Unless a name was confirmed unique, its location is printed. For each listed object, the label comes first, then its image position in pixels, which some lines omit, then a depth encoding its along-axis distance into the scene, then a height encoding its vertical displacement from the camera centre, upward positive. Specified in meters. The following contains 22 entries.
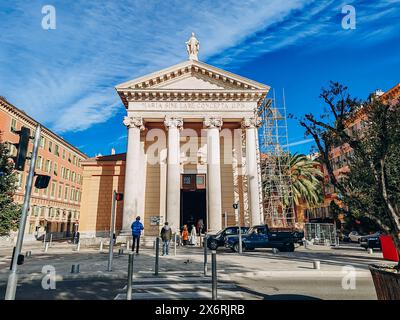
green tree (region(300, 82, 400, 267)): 4.98 +1.95
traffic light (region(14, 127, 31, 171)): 5.37 +1.48
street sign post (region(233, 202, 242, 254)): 15.82 -0.99
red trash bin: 13.83 -1.05
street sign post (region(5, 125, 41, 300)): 4.89 -0.08
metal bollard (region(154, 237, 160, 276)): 9.30 -1.32
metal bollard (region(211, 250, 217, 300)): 5.70 -1.08
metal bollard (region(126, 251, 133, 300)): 5.67 -1.00
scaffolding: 28.45 +6.28
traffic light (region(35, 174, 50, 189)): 5.91 +0.96
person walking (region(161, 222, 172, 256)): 14.68 -0.42
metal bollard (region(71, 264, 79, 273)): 9.45 -1.33
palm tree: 29.86 +5.47
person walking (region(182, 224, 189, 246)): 22.17 -0.71
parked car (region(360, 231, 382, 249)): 21.88 -1.05
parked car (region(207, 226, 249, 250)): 19.23 -0.62
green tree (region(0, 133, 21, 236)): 16.70 +1.58
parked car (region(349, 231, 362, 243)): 29.65 -0.82
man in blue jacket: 14.45 -0.02
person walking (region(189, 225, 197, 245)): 21.75 -0.77
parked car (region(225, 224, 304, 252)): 18.03 -0.76
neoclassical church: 24.52 +6.98
